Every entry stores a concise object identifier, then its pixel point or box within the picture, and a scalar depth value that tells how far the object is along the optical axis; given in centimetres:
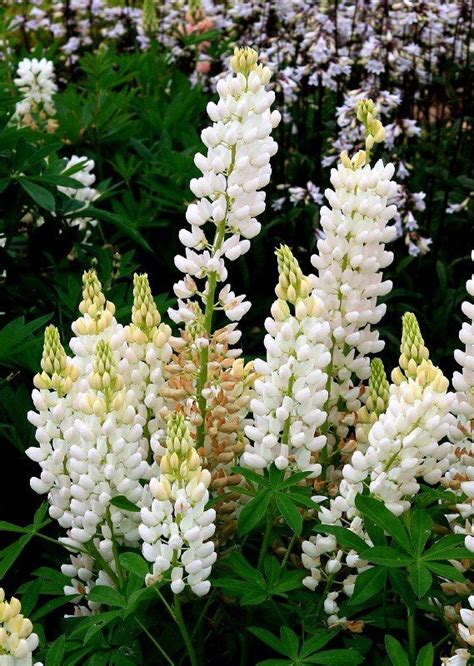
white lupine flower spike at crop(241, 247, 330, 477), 178
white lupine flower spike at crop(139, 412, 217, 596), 160
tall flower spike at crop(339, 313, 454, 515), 167
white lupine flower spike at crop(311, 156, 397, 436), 200
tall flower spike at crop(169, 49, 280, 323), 187
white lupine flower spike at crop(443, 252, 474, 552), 184
